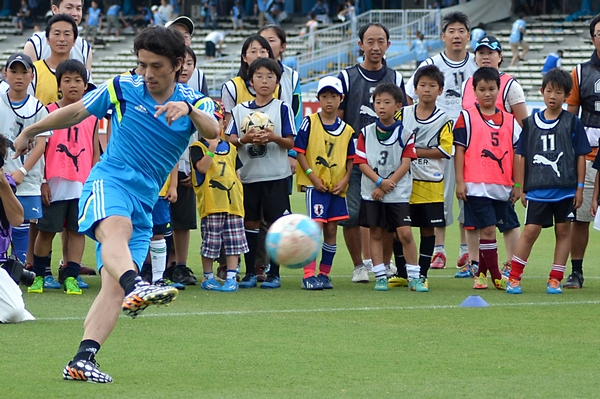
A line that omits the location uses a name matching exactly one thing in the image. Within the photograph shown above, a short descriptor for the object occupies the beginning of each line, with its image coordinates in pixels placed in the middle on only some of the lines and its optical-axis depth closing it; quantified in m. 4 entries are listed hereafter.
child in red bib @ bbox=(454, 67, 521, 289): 19.62
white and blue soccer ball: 14.47
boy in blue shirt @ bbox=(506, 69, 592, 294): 18.80
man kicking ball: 11.46
